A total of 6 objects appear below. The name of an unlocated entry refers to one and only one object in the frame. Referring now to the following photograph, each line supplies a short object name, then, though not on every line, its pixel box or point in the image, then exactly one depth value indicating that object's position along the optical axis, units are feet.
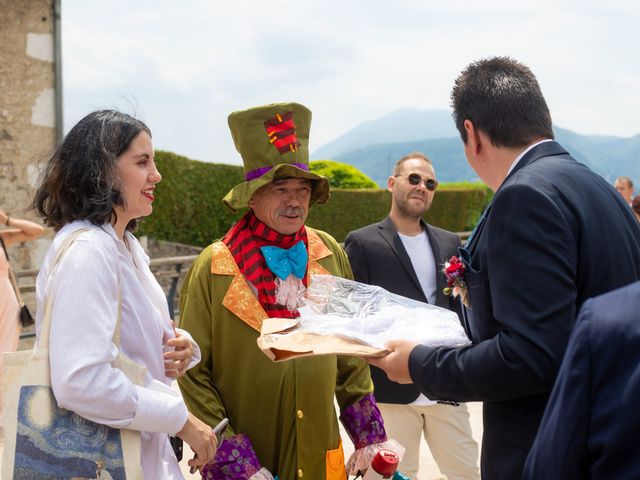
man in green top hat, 9.79
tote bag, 6.55
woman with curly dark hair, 6.57
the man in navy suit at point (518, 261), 6.23
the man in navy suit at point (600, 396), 3.80
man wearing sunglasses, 14.96
